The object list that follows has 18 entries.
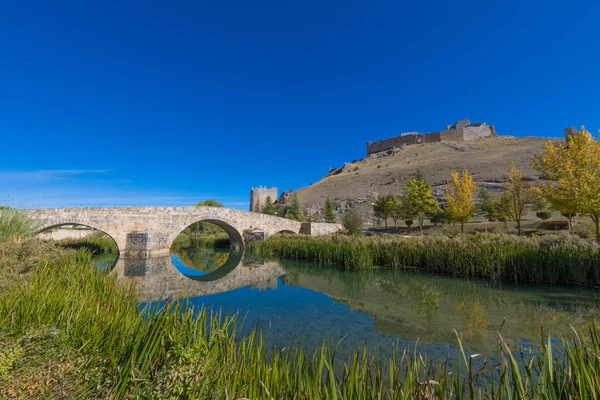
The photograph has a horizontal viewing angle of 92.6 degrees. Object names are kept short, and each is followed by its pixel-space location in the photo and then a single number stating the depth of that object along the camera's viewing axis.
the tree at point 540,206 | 22.73
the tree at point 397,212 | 27.63
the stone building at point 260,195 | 59.09
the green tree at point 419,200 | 23.11
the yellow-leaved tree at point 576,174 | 11.16
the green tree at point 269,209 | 39.56
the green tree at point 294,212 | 36.12
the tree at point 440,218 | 26.22
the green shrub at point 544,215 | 22.71
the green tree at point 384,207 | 27.91
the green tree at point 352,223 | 21.05
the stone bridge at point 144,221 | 16.23
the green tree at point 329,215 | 34.16
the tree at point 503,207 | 21.53
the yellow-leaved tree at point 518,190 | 18.59
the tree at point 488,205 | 24.66
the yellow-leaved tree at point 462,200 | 19.72
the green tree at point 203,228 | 40.14
